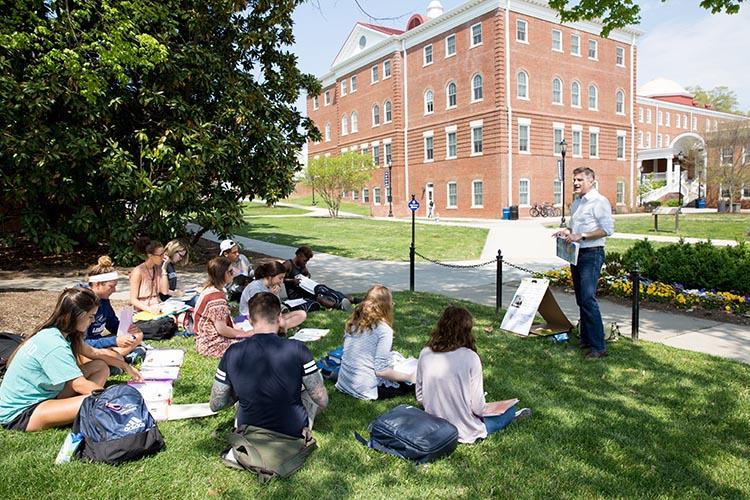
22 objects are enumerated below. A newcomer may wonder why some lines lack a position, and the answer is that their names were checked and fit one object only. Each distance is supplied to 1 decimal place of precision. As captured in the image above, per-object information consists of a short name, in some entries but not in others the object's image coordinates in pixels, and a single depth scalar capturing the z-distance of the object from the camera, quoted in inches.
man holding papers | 235.9
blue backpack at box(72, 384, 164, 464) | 144.6
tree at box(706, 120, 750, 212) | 1445.6
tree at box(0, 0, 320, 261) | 432.8
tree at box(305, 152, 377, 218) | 1502.2
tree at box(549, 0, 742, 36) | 411.8
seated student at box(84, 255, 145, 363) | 215.4
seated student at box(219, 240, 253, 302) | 331.6
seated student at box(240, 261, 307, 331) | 257.1
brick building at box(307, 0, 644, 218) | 1397.6
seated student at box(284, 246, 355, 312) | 338.6
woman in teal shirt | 155.3
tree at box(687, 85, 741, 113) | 3201.3
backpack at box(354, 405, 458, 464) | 147.9
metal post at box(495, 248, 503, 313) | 337.5
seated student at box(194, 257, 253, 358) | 229.6
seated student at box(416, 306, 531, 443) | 159.0
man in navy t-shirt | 143.3
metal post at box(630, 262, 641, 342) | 263.1
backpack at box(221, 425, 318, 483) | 140.3
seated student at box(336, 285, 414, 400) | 192.1
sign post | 408.2
